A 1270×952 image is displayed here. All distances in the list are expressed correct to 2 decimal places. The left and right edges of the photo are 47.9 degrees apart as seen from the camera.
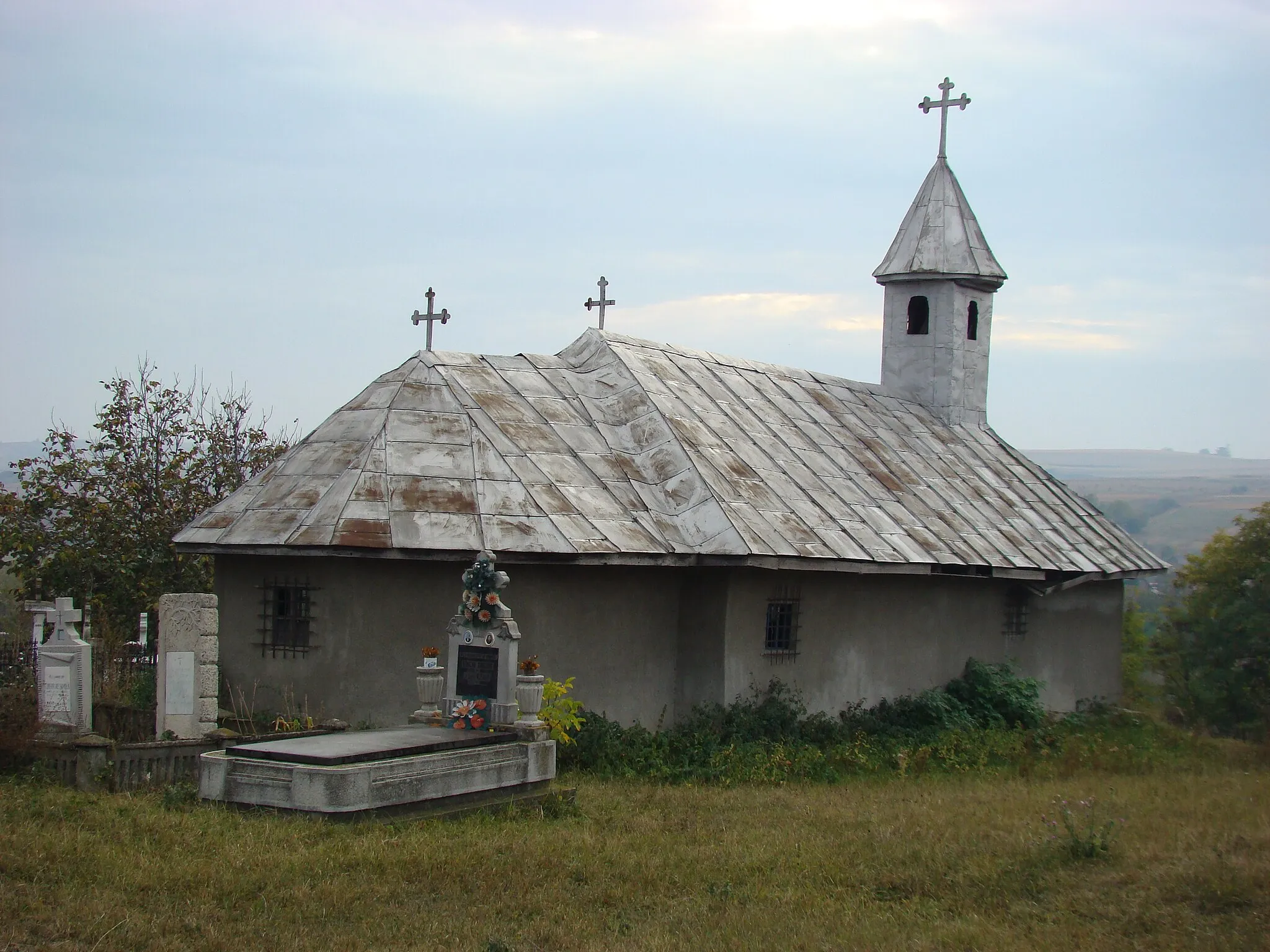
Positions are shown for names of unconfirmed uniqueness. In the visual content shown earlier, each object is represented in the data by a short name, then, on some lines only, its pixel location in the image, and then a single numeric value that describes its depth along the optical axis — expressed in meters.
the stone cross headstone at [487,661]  13.02
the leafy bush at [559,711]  14.06
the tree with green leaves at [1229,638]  30.11
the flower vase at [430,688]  13.29
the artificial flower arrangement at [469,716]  12.99
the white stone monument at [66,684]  13.98
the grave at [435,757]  11.19
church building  15.40
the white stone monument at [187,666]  13.78
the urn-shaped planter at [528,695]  13.00
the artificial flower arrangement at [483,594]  13.09
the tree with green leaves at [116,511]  22.59
